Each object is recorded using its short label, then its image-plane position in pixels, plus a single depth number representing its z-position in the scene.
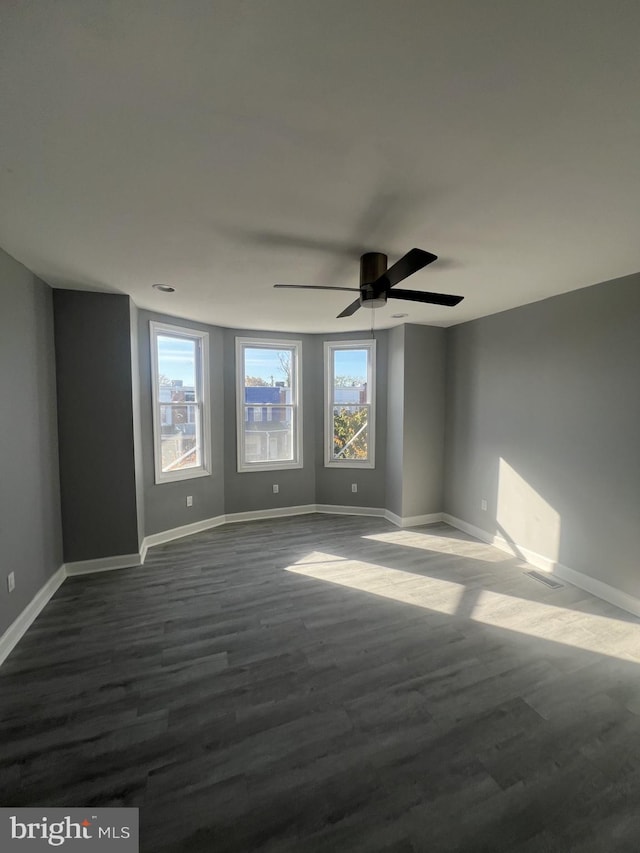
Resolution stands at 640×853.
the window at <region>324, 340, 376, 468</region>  5.05
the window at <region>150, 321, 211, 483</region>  4.07
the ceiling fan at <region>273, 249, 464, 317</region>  2.25
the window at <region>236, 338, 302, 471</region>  4.88
